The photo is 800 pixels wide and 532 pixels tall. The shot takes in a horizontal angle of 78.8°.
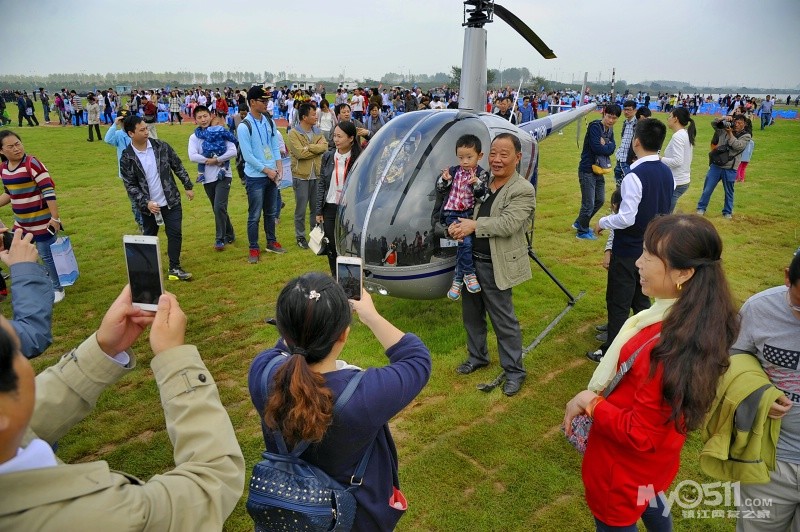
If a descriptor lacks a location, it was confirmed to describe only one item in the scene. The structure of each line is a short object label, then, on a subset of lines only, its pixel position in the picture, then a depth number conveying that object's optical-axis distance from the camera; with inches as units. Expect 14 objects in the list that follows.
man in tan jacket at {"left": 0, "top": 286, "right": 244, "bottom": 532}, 37.4
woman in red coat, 72.4
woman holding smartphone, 61.3
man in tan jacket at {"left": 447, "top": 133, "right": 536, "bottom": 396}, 159.2
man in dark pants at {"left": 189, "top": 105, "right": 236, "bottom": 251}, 294.8
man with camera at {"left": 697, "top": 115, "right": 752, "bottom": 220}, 364.2
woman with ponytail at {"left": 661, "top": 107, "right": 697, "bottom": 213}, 289.9
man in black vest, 165.9
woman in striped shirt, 215.9
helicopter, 176.2
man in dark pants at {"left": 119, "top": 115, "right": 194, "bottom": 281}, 240.2
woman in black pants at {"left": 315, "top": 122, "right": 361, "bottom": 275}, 240.8
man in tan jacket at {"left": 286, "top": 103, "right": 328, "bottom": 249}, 301.0
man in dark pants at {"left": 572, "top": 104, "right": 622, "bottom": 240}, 327.0
